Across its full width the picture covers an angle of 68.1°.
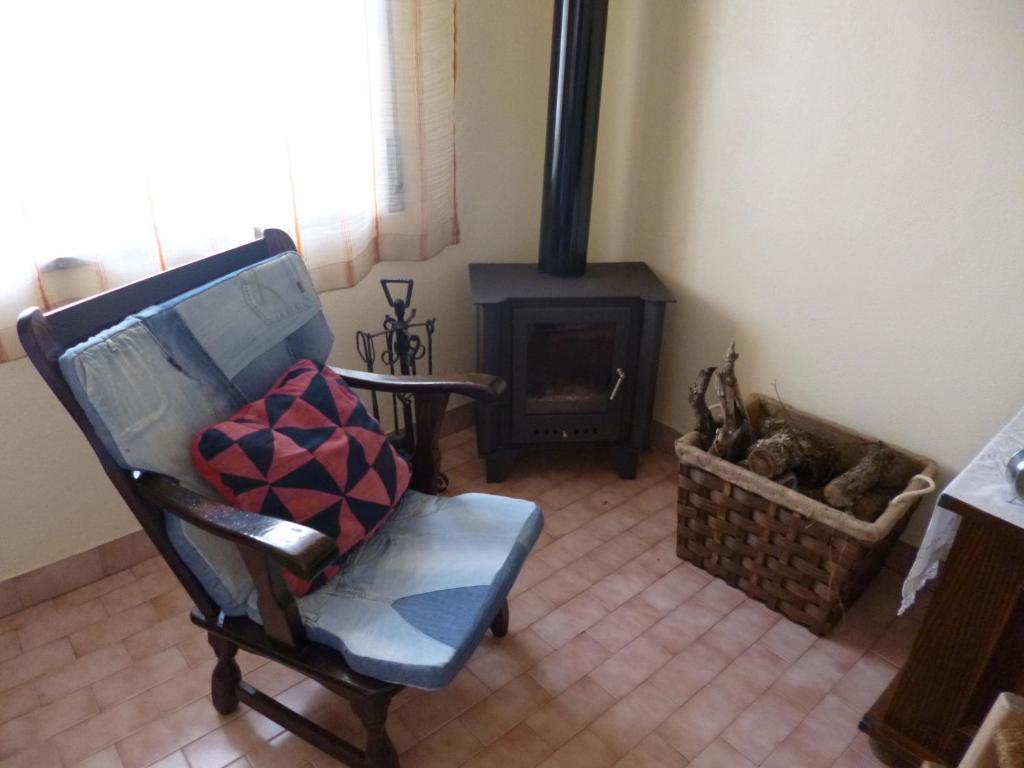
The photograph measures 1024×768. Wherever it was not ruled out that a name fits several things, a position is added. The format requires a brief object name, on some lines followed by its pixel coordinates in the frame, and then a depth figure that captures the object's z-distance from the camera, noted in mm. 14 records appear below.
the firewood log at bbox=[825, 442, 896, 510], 1782
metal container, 1249
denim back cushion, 1250
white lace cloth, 1269
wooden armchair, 1207
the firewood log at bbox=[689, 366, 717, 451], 1960
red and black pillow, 1361
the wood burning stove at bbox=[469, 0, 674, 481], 2094
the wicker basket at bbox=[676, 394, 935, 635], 1729
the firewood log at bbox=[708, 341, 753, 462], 1935
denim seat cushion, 1273
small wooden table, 1269
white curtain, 1546
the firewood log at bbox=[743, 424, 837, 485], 1838
